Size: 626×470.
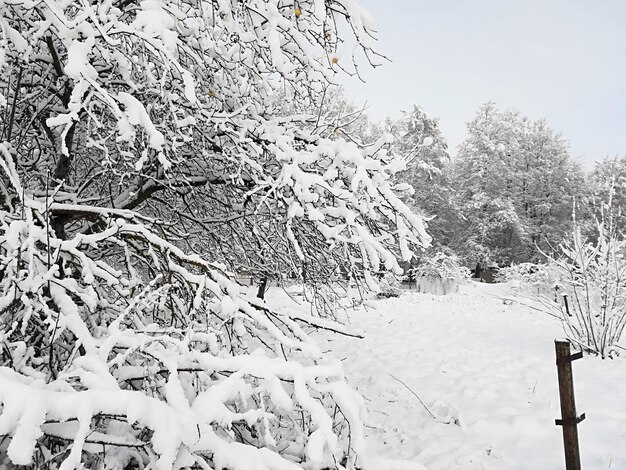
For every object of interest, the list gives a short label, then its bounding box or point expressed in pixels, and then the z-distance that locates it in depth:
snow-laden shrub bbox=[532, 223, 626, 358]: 6.12
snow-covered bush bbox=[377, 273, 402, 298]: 16.31
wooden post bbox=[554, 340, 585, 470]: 2.99
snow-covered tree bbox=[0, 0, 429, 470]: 1.45
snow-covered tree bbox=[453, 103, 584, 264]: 25.89
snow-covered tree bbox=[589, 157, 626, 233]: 30.61
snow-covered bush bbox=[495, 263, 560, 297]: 15.23
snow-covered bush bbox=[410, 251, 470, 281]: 18.75
